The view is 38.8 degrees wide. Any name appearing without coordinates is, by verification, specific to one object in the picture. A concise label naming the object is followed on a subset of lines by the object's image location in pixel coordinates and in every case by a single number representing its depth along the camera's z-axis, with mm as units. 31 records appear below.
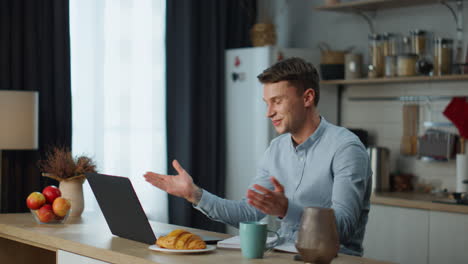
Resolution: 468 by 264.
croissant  2145
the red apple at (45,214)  2854
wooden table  2072
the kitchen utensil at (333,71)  4922
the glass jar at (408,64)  4414
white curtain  4449
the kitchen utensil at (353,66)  4832
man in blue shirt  2350
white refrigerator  4926
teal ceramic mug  2029
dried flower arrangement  3148
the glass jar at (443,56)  4324
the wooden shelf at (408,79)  4202
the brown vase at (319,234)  1758
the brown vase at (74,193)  3123
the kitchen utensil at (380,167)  4566
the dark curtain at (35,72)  4078
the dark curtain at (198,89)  5008
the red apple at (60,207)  2857
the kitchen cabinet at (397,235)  3990
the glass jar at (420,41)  4520
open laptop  2303
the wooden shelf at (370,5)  4516
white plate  2109
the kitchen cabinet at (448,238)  3778
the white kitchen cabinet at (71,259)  2296
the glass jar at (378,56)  4695
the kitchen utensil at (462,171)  4188
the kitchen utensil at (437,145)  4398
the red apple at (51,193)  2951
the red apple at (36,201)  2883
